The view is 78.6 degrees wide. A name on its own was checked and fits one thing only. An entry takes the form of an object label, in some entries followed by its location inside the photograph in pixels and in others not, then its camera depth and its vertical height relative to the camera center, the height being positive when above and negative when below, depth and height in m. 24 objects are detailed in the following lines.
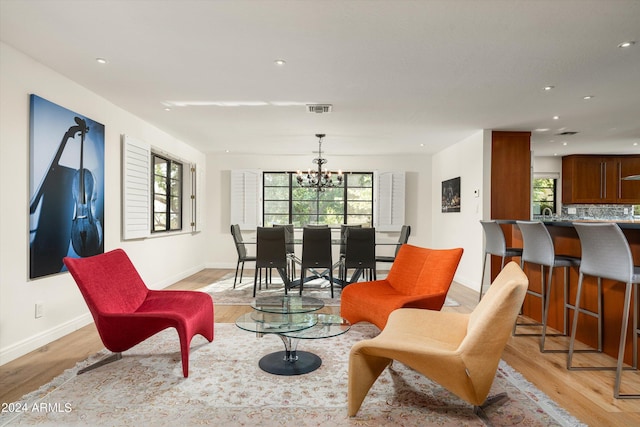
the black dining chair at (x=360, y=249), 4.99 -0.50
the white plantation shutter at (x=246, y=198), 7.87 +0.23
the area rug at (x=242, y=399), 2.09 -1.12
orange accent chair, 3.04 -0.68
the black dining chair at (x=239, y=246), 5.74 -0.54
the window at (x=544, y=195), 8.27 +0.35
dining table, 5.32 -0.94
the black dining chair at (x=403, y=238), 5.77 -0.41
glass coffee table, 2.55 -0.79
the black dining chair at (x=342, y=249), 5.64 -0.62
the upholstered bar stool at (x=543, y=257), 3.21 -0.39
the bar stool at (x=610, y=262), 2.40 -0.33
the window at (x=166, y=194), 5.87 +0.24
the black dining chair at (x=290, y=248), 5.71 -0.60
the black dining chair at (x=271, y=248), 5.11 -0.51
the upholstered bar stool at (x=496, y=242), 3.93 -0.33
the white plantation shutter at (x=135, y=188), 4.60 +0.26
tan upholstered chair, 1.85 -0.72
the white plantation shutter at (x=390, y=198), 7.85 +0.25
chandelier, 6.21 +0.53
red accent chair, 2.55 -0.72
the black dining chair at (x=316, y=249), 5.11 -0.51
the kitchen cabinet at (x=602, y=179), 7.72 +0.65
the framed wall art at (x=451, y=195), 6.51 +0.28
